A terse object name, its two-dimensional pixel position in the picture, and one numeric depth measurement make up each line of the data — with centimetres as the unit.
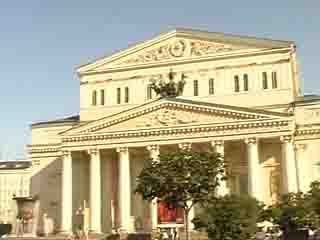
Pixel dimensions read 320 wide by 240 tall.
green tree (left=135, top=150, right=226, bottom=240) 3334
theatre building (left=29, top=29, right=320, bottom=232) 4734
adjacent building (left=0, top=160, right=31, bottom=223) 10264
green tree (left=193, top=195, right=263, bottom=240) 3169
